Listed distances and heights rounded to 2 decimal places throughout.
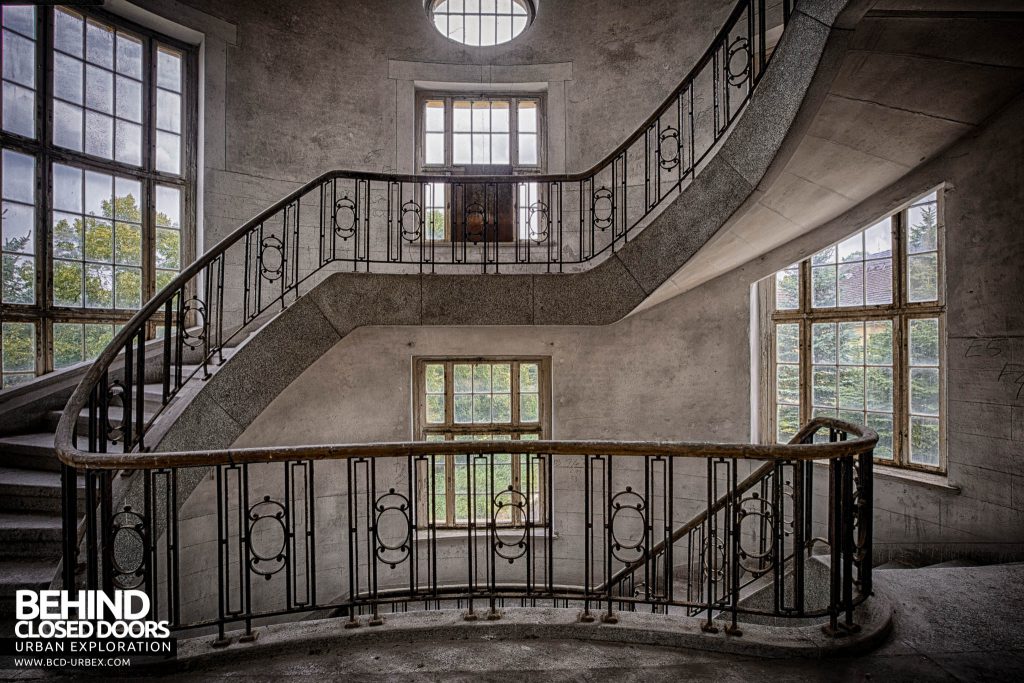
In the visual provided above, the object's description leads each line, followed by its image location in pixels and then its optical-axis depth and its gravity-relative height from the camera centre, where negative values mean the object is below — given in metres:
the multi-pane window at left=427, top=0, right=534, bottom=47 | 5.86 +3.60
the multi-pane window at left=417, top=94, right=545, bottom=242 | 5.85 +2.23
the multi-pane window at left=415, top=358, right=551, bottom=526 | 5.64 -0.75
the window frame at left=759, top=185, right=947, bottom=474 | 4.36 +0.18
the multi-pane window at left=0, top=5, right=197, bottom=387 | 4.16 +1.44
